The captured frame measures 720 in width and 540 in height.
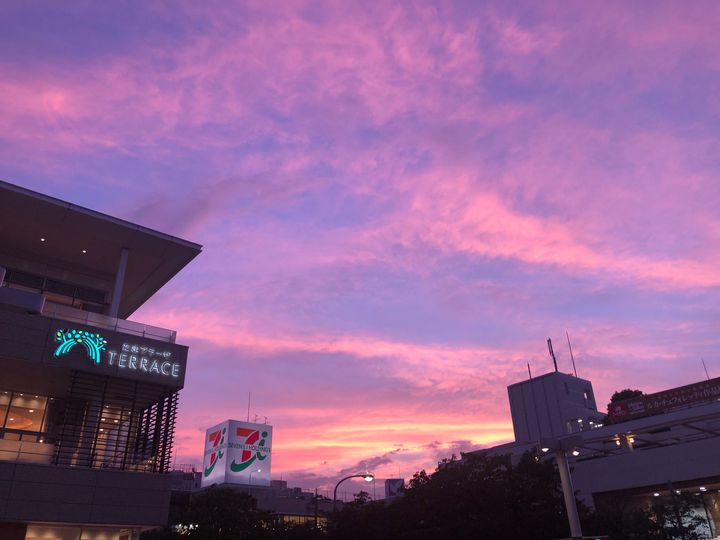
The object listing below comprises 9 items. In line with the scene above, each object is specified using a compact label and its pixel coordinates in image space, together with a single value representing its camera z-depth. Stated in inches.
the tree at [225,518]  1544.0
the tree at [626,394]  3614.7
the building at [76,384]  946.1
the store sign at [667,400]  2137.6
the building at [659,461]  1918.1
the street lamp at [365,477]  1381.8
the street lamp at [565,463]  805.2
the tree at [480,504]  1182.3
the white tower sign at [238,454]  3641.7
